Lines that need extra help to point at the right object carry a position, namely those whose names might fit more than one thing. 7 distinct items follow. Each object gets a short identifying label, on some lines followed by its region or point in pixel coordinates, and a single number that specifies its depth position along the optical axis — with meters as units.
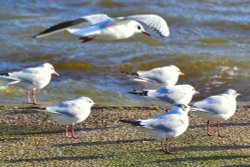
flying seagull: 18.14
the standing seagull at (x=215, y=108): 15.73
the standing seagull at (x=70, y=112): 15.55
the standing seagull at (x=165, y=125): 14.17
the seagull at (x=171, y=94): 16.87
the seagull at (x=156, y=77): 18.75
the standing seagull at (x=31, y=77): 18.64
